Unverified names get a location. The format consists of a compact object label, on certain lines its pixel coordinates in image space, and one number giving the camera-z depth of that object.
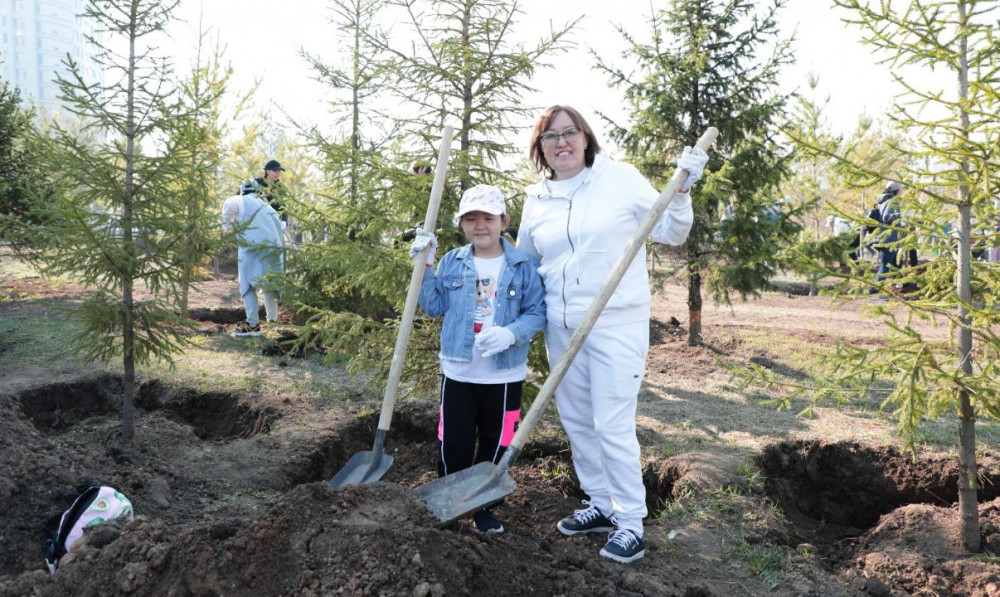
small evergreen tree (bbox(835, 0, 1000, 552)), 3.39
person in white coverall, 8.34
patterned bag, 3.03
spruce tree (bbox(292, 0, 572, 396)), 4.59
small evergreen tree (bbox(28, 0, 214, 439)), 4.26
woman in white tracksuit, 3.14
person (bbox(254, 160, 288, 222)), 6.14
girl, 3.29
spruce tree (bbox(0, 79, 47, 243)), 8.34
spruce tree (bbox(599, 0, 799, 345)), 7.71
